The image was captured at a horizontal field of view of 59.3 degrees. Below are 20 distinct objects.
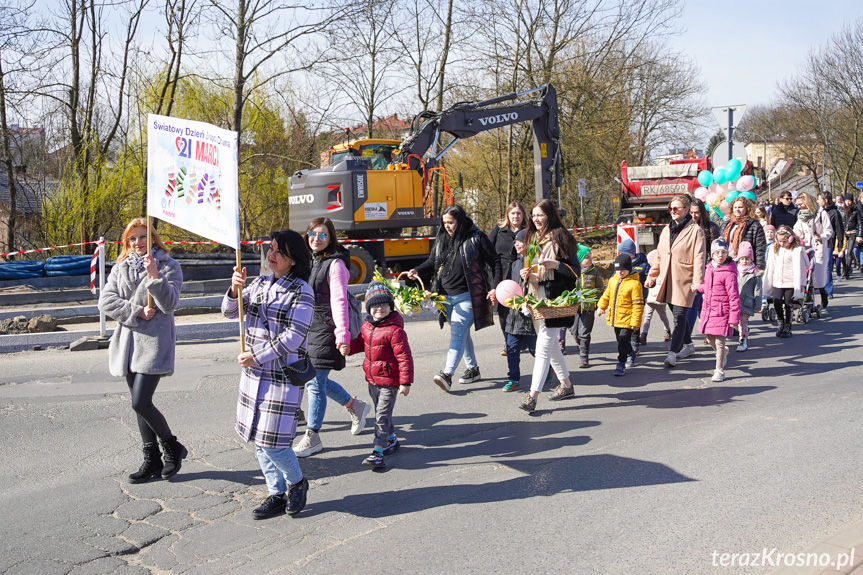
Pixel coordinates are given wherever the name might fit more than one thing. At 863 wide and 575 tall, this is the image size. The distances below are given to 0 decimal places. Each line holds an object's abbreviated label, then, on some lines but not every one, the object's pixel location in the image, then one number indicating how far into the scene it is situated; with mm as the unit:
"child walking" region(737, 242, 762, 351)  9281
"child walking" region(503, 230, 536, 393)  7391
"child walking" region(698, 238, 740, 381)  7871
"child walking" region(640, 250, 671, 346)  9016
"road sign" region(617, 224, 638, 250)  15352
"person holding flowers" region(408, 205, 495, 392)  7566
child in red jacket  5434
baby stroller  11164
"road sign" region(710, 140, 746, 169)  14383
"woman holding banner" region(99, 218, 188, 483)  5066
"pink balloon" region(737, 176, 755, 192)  11805
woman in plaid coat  4336
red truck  23875
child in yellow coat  8133
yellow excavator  15359
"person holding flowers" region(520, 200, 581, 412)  6799
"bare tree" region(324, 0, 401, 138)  25153
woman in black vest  5488
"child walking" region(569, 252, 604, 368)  8727
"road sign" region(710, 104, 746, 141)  14039
